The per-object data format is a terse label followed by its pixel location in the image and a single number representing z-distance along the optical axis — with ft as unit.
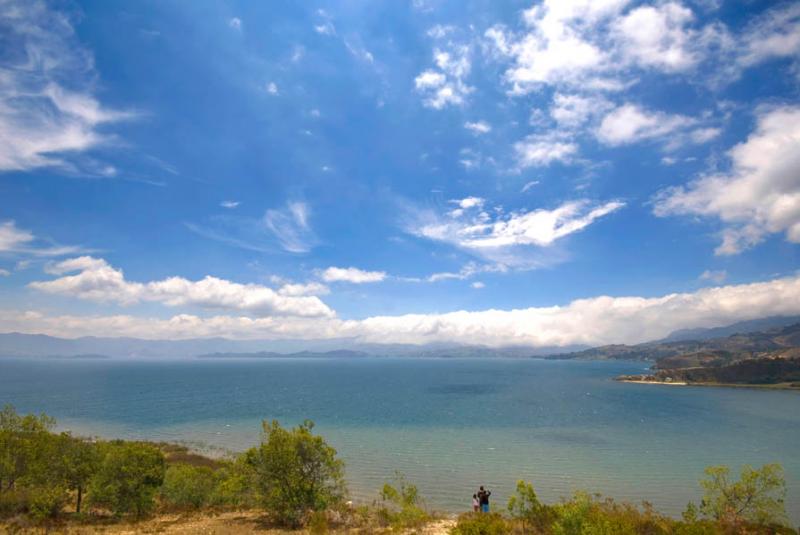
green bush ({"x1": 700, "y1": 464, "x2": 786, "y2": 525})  86.99
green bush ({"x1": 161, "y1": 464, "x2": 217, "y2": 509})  118.32
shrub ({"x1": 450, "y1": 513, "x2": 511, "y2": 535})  69.62
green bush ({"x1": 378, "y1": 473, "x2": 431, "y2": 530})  89.99
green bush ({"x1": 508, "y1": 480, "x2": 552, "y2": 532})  85.81
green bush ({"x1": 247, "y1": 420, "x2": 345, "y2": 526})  89.92
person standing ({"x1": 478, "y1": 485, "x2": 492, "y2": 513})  108.47
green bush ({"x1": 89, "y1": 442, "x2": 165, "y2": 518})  99.40
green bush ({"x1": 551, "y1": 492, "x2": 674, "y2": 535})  61.52
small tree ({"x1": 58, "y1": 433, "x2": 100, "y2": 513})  103.76
